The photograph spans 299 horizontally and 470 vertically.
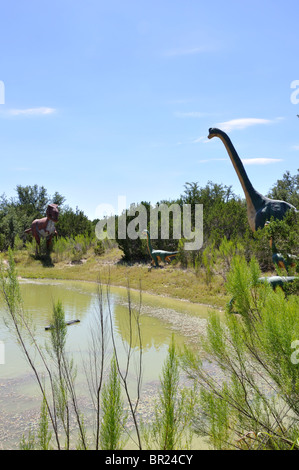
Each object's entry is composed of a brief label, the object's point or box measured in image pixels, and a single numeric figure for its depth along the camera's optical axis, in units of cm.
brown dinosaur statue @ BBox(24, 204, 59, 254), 1983
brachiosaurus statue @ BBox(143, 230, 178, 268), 1484
